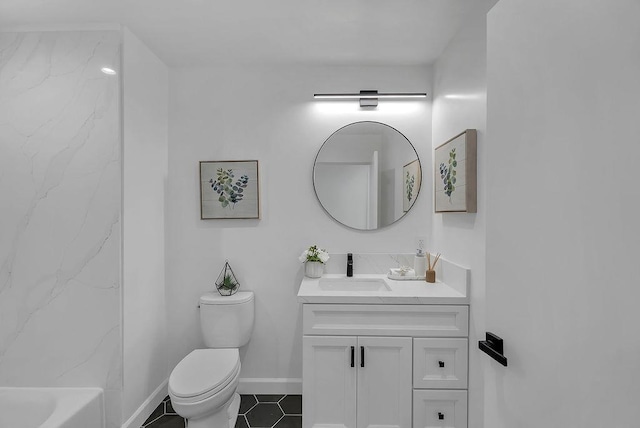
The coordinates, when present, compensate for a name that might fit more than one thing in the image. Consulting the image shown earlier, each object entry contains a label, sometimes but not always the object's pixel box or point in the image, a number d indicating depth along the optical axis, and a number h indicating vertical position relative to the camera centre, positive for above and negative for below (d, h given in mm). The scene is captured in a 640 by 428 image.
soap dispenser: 2396 -378
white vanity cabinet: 1919 -898
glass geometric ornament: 2461 -530
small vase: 2462 -421
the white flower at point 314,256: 2459 -328
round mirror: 2580 +266
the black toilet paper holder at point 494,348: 978 -409
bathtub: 1838 -1081
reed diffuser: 2275 -409
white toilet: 1758 -916
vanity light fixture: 2502 +834
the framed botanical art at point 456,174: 1824 +215
